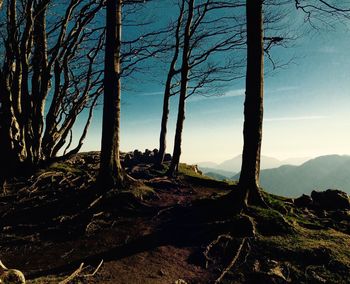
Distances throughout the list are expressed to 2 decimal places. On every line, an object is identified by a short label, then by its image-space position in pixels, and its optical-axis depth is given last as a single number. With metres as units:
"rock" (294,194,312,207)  11.16
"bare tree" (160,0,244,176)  15.41
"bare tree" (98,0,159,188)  9.55
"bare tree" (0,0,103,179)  12.59
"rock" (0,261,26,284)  4.33
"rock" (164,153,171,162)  24.56
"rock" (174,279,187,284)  5.41
